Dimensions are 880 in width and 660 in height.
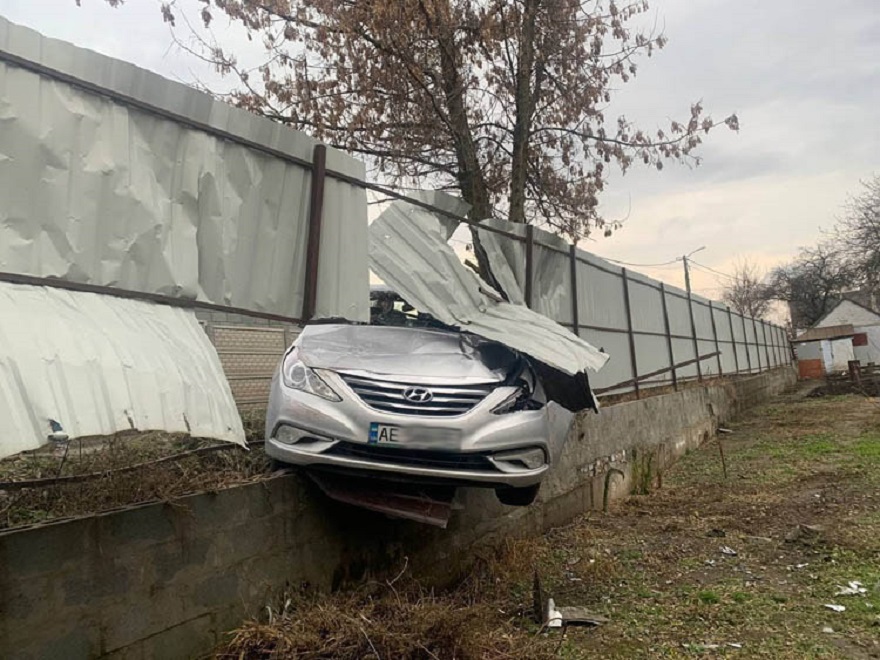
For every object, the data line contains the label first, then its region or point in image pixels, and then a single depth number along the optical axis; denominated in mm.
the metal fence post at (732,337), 21203
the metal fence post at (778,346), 33625
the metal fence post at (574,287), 8766
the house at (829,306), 65688
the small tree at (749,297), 68212
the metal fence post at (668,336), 13019
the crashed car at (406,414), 3832
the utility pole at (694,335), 15539
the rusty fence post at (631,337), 10719
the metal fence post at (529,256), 7492
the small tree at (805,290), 59719
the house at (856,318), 53781
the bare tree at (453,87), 10273
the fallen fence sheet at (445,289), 4945
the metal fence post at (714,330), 18406
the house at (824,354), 40312
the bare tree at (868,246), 35344
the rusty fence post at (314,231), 4672
